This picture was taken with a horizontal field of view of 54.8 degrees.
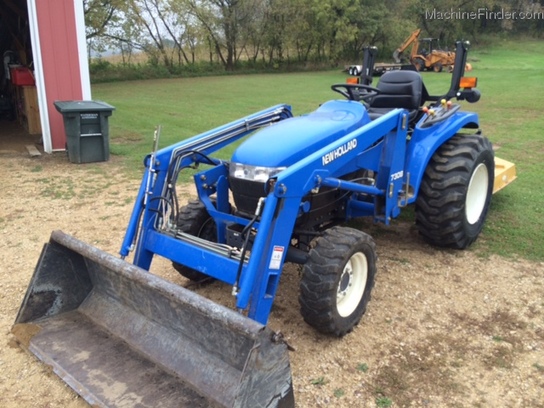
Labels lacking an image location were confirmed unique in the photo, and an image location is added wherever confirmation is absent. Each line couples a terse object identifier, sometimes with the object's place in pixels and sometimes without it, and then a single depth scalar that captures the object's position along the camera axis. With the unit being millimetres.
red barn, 8555
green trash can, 8195
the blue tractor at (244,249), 2707
